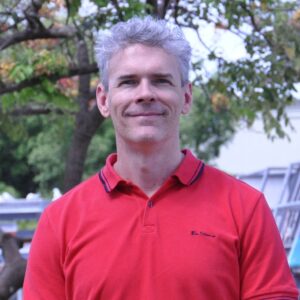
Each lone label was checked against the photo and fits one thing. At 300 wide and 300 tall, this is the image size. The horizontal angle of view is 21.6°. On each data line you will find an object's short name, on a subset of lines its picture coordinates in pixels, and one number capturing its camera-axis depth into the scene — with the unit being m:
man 2.19
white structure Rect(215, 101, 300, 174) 35.03
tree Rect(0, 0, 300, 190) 6.21
